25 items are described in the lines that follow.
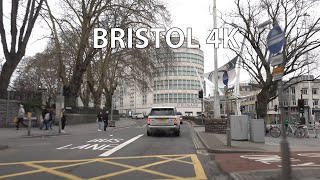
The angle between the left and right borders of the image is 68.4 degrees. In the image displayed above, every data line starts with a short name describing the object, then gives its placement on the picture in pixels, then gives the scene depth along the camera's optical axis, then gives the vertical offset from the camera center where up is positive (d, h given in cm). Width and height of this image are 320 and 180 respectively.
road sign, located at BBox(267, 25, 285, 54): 480 +132
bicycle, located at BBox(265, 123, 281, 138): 1496 -182
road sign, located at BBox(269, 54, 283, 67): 479 +88
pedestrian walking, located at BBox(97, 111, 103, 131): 1853 -133
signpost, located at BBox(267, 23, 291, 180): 452 +72
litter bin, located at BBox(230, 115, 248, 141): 1221 -137
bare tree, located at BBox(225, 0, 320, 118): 1945 +568
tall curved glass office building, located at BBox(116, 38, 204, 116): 7612 +386
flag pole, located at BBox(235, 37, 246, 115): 3634 +371
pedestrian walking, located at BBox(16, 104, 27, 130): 1634 -79
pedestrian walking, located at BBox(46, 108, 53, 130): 1636 -102
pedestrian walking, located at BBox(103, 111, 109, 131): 1850 -124
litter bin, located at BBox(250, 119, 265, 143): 1156 -140
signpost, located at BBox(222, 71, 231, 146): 1044 +101
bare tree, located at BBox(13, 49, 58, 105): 2749 +436
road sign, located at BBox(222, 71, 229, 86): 1046 +106
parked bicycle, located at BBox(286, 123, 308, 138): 1486 -181
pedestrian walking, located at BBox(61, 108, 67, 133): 1688 -119
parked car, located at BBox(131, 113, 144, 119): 5551 -307
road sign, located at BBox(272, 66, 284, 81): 477 +62
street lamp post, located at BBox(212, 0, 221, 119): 1859 +209
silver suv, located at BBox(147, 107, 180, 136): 1422 -109
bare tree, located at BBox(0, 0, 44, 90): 1611 +488
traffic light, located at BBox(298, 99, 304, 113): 1831 -12
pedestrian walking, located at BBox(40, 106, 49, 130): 1651 -106
